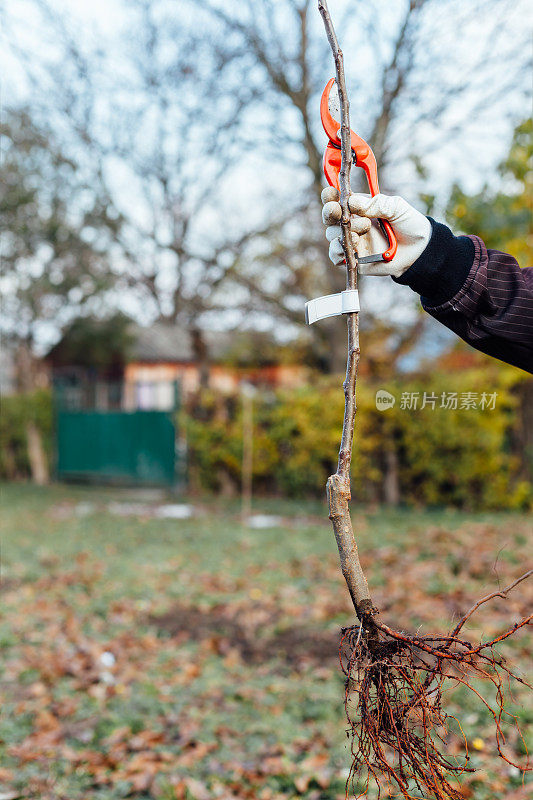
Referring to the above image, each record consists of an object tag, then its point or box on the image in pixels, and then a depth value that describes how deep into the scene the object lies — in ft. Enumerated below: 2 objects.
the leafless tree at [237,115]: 23.76
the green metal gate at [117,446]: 41.42
